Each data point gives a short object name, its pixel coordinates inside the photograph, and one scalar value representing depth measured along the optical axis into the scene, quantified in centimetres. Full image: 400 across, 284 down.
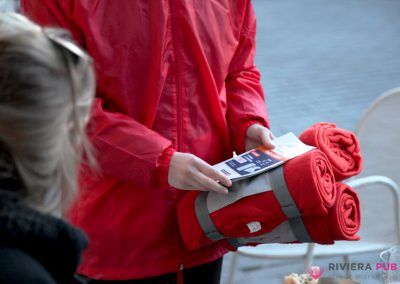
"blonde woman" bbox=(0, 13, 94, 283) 255
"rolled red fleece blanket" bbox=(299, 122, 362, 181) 322
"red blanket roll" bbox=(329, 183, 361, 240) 314
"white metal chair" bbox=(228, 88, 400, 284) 387
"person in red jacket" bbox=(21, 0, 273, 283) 314
